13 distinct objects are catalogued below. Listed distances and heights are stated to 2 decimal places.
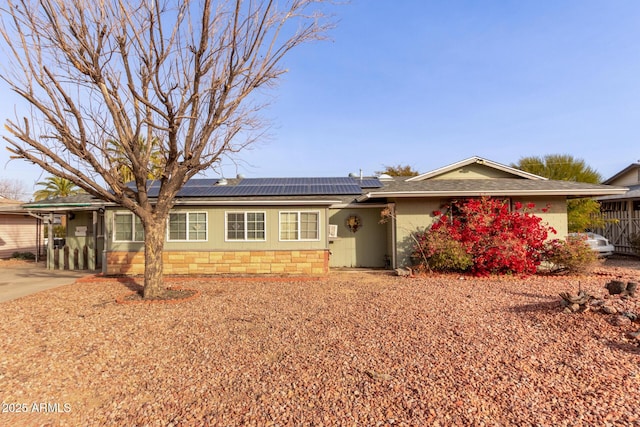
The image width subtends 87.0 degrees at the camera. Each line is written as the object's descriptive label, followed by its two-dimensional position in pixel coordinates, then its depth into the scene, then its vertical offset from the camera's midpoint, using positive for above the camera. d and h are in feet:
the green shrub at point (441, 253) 33.06 -3.07
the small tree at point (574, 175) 50.39 +8.86
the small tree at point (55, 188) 83.46 +9.60
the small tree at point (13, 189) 154.40 +17.79
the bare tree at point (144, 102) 21.36 +8.62
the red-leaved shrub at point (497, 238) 32.65 -1.56
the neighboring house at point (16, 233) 58.80 -1.10
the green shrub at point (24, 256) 55.44 -4.80
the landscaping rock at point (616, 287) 20.25 -4.03
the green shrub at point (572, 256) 32.14 -3.32
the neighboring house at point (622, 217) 52.54 +0.64
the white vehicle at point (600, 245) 44.78 -3.18
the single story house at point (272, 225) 35.94 -0.03
